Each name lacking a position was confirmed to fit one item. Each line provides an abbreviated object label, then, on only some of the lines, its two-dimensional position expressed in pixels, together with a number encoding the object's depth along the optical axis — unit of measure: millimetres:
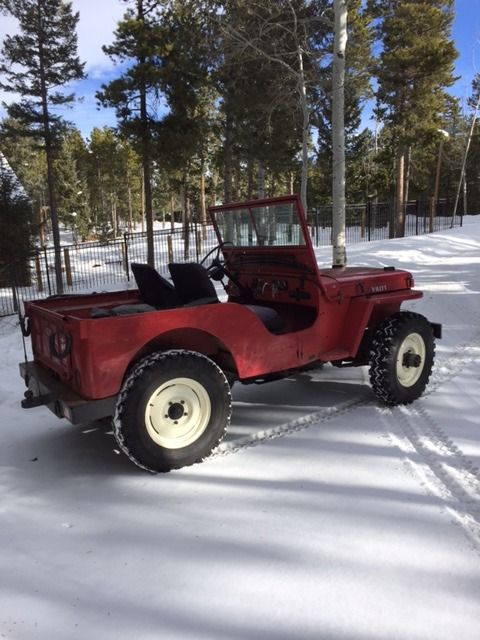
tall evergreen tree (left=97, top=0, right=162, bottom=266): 13695
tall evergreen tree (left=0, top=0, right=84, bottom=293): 15484
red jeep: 3106
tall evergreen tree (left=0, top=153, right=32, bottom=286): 13815
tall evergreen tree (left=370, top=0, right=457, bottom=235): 19672
